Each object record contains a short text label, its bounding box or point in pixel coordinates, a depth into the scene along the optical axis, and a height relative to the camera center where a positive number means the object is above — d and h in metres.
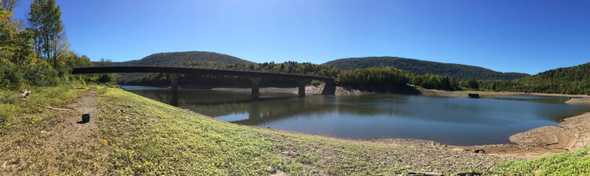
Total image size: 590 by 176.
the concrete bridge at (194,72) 77.44 +2.43
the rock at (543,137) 27.19 -4.23
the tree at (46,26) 44.66 +6.96
